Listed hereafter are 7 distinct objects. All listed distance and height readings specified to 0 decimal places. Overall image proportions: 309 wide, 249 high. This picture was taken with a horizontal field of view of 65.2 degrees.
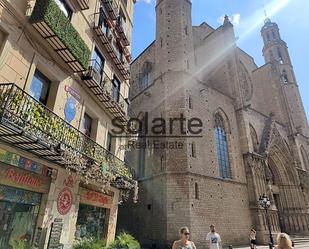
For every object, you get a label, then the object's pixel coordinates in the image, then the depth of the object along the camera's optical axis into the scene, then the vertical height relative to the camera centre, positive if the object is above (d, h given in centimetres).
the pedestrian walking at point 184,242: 477 -18
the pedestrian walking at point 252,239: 1245 -27
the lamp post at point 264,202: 1543 +191
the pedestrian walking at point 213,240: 691 -18
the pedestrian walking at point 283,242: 334 -9
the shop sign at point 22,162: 575 +157
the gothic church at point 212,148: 1578 +696
